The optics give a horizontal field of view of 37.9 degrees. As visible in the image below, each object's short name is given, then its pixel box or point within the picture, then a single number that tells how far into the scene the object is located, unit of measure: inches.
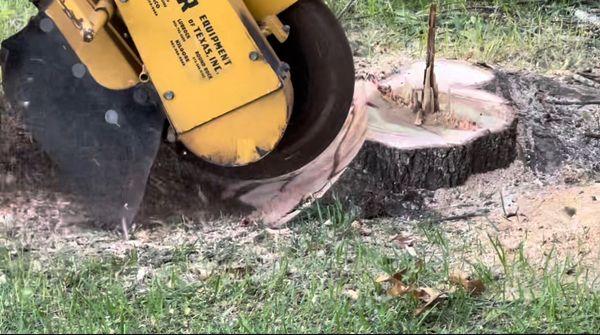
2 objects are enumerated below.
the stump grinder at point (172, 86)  118.0
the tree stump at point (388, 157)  132.3
